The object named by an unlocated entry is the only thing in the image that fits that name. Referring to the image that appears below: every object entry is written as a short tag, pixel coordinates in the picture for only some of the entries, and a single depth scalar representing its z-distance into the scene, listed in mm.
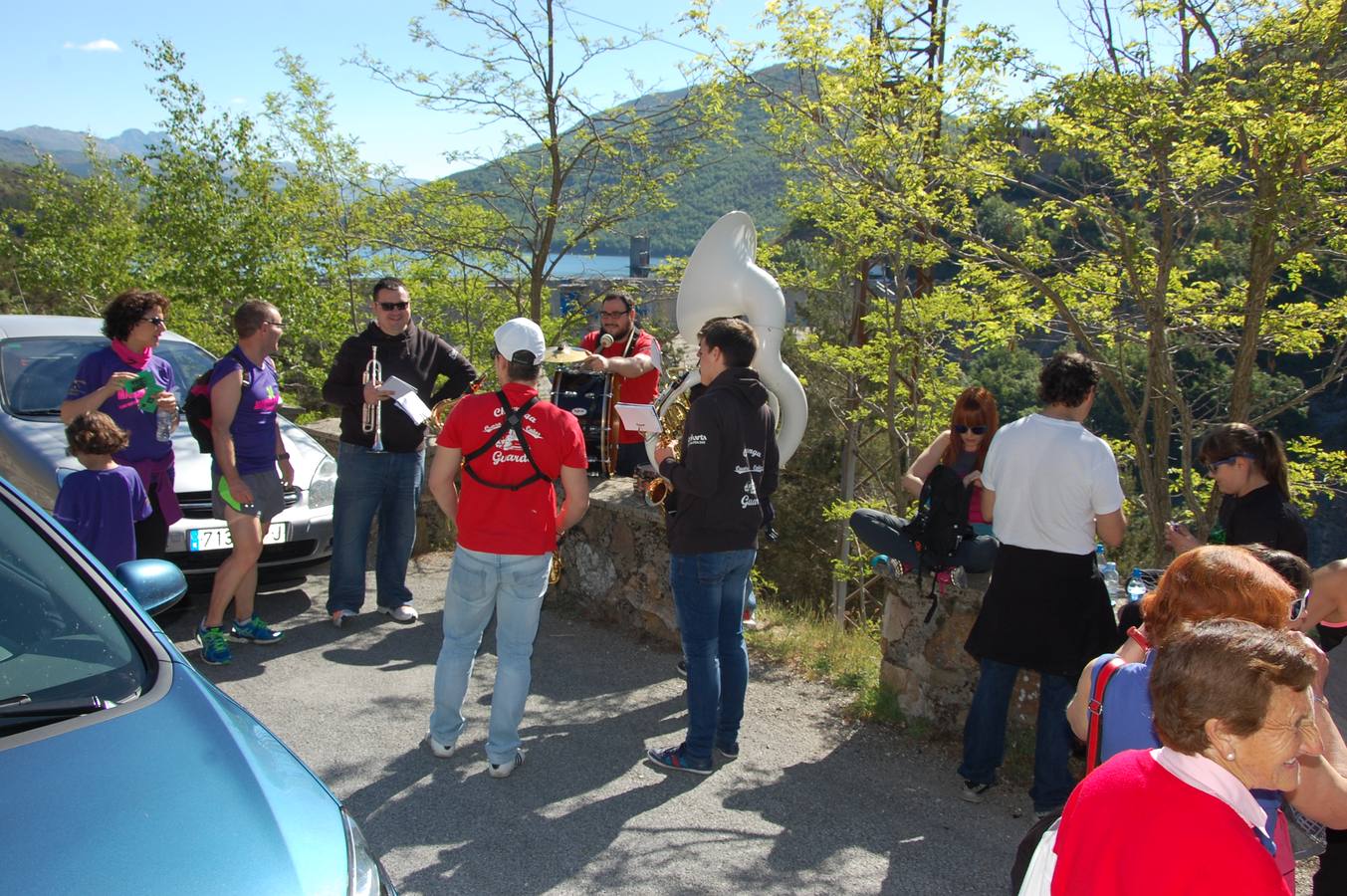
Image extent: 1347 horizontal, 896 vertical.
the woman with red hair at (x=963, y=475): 4473
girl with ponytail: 3709
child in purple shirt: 4543
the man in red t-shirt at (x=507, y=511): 4145
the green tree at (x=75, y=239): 17031
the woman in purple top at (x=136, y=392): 5148
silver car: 5867
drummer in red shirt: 6273
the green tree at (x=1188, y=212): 4949
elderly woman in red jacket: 1695
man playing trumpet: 5879
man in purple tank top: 5242
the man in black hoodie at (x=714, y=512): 4180
